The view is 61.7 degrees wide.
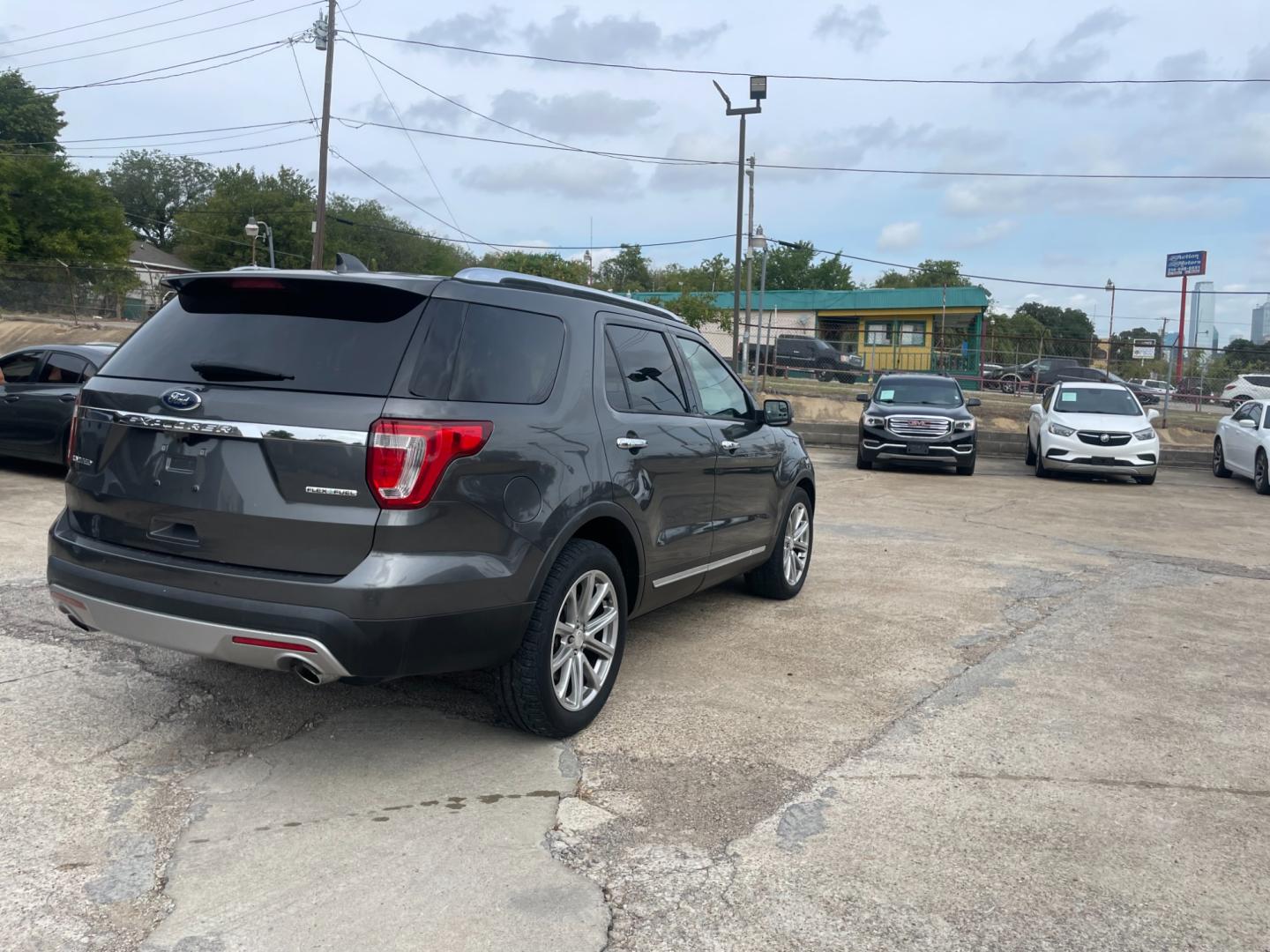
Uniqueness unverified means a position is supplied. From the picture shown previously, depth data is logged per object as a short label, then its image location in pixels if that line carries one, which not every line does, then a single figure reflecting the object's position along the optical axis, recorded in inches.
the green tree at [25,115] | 2817.4
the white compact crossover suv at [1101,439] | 619.5
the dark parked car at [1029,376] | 1103.6
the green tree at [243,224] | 2913.4
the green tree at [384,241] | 3116.6
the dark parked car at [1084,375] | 1103.0
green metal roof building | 1904.5
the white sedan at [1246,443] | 621.0
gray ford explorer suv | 138.0
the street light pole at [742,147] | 1015.6
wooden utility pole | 1164.5
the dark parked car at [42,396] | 416.5
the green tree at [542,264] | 2886.3
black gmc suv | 630.5
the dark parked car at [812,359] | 1275.8
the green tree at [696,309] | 1932.8
